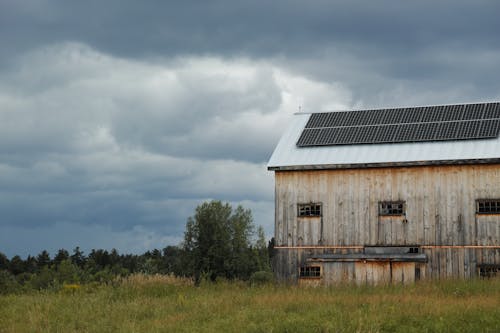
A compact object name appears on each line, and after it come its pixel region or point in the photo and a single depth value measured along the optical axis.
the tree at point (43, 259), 109.66
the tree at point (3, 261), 105.25
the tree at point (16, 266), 105.39
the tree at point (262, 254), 66.12
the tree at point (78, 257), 113.25
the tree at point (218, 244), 61.34
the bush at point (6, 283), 55.34
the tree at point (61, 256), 110.00
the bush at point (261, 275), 54.72
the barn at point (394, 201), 30.80
